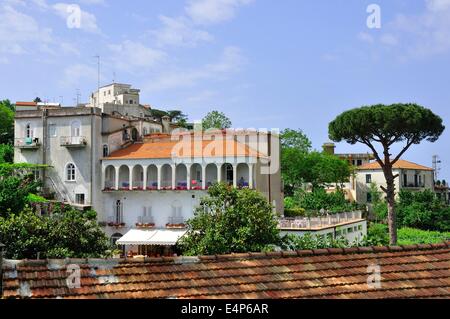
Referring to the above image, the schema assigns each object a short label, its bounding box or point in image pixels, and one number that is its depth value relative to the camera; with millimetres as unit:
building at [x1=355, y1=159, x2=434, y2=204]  62666
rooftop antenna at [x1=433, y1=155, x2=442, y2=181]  74312
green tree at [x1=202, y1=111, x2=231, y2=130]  56781
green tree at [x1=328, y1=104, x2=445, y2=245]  40406
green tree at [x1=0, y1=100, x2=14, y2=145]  61250
